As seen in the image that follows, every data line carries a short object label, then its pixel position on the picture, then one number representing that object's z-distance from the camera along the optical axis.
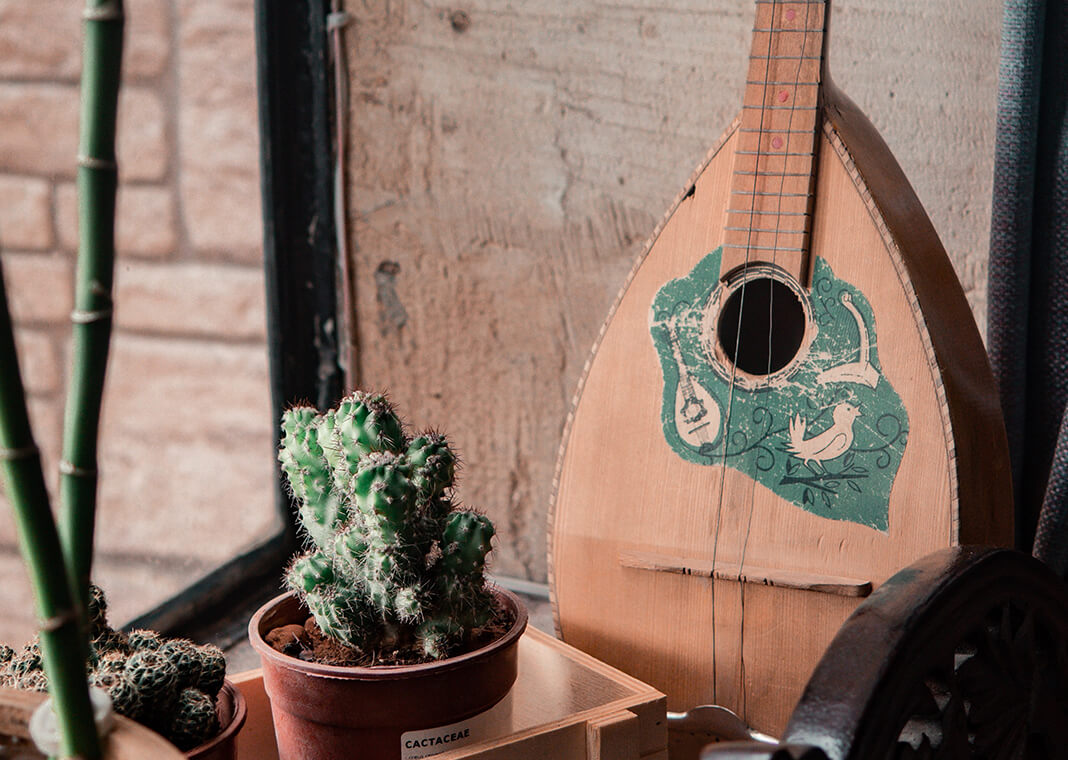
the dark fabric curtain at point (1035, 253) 1.07
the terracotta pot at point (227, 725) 0.75
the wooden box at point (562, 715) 0.81
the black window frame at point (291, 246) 1.49
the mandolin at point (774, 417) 0.95
